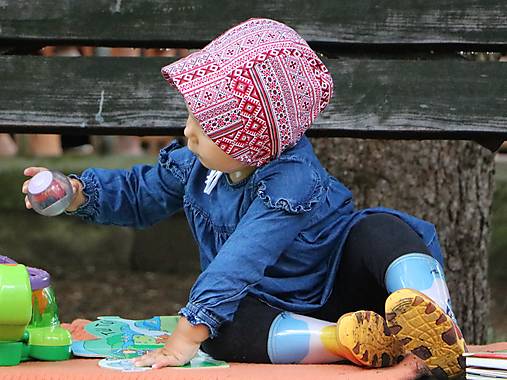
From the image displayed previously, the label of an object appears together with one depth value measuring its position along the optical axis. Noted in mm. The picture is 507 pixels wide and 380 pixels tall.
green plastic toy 4814
